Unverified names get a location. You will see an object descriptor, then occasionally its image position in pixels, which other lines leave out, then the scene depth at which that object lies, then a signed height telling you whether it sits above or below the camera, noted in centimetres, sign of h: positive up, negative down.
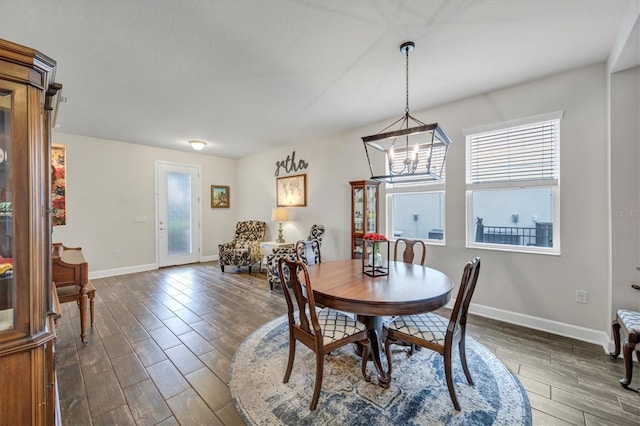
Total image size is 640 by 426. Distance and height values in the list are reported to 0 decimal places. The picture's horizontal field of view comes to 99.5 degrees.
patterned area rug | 168 -127
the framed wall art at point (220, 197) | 681 +42
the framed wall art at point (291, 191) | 544 +46
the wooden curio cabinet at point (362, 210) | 415 +4
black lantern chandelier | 196 +58
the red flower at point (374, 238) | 231 -22
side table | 541 -70
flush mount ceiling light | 504 +131
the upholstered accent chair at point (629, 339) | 193 -92
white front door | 596 +1
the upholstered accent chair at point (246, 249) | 549 -73
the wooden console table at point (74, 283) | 251 -66
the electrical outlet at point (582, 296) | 270 -85
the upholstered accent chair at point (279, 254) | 431 -69
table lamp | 555 -4
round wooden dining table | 174 -56
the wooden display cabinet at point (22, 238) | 102 -10
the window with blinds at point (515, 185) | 292 +30
